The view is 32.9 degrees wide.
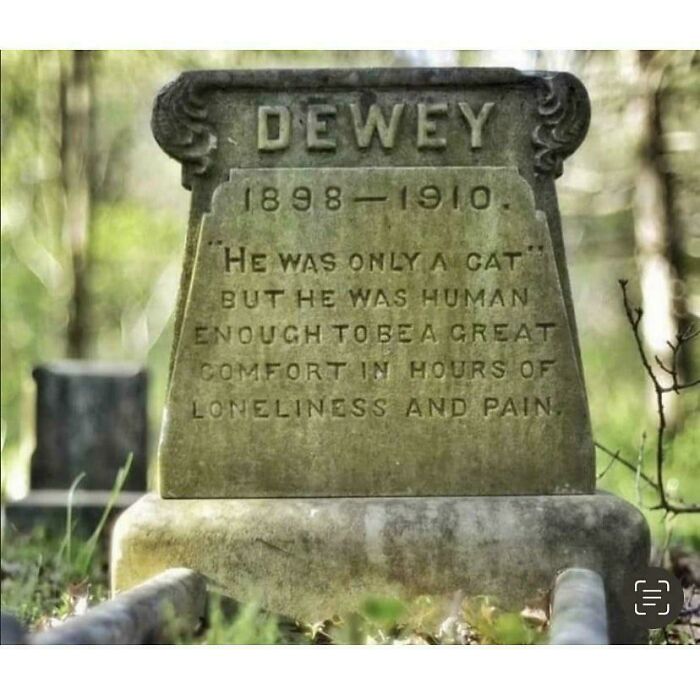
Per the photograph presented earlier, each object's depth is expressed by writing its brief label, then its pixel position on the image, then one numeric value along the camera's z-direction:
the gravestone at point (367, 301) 3.87
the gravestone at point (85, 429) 7.32
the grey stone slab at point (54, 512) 6.98
